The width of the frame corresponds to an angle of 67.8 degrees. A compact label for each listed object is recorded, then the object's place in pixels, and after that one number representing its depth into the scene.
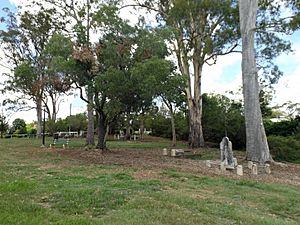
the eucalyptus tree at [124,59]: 8.85
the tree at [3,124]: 25.47
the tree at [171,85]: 8.71
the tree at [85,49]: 9.85
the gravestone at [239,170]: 7.00
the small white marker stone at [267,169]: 7.67
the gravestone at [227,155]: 7.76
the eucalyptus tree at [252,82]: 9.31
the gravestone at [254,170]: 7.26
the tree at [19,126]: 29.00
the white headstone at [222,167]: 7.63
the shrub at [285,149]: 12.94
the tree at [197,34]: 12.83
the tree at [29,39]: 17.80
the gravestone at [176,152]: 10.93
